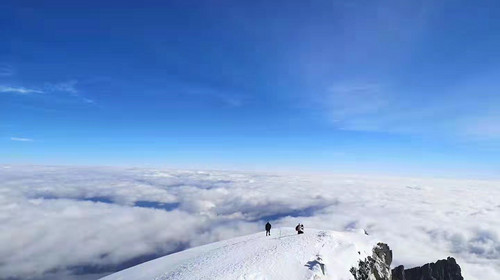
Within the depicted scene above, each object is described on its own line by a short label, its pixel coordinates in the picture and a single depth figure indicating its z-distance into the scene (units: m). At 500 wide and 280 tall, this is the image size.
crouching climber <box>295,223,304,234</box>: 47.97
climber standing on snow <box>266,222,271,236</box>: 48.03
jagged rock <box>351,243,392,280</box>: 39.80
